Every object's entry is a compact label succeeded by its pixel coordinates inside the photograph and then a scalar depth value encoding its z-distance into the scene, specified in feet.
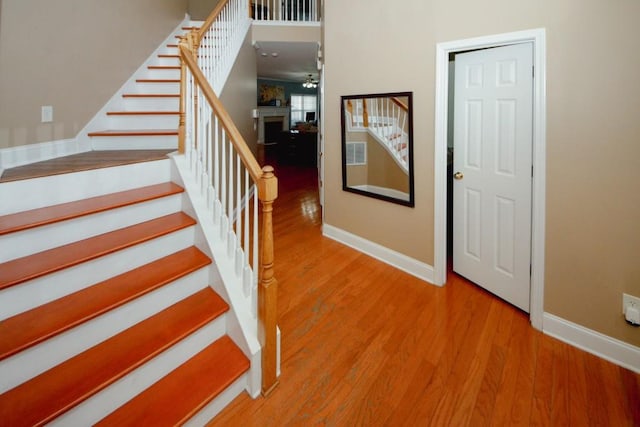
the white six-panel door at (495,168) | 7.62
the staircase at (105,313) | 4.17
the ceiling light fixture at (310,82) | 35.95
